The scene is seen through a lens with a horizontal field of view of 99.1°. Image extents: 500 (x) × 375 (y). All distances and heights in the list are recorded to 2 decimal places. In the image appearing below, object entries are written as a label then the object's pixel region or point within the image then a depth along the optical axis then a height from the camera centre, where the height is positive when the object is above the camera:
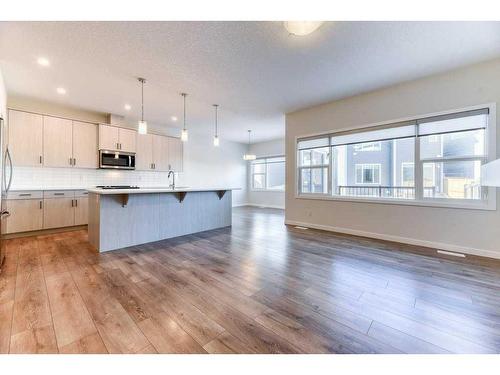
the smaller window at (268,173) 8.97 +0.57
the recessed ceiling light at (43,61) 3.00 +1.78
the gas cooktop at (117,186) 5.28 -0.01
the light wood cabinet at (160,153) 6.04 +0.95
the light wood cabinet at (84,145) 4.80 +0.94
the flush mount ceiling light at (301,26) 1.97 +1.51
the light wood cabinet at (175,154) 6.38 +0.98
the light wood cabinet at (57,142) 4.43 +0.93
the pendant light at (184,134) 4.09 +1.00
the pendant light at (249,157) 7.67 +1.05
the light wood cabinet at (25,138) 4.08 +0.92
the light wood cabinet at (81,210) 4.61 -0.55
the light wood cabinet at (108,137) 5.03 +1.16
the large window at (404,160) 3.23 +0.50
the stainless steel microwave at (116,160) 5.05 +0.64
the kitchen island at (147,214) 3.30 -0.52
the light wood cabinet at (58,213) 4.26 -0.56
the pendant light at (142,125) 3.53 +1.01
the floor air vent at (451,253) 3.08 -0.98
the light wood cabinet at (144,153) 5.71 +0.90
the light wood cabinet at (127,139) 5.36 +1.18
